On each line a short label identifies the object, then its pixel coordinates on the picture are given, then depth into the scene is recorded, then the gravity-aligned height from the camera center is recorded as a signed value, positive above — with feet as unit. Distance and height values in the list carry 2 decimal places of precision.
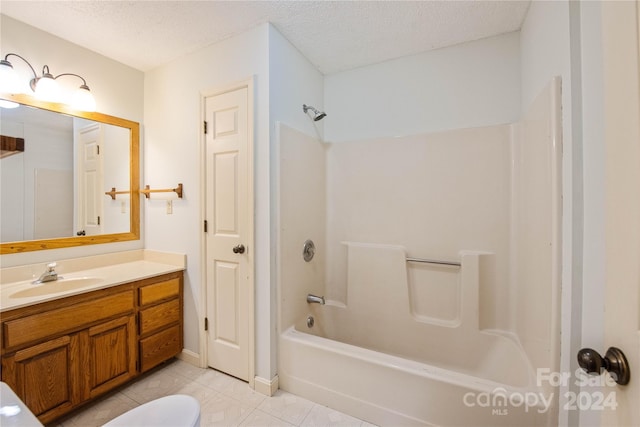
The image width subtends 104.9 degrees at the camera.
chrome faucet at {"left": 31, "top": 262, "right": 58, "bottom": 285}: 5.24 -1.34
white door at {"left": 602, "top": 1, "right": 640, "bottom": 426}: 1.54 +0.12
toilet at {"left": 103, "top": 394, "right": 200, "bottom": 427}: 3.03 -2.58
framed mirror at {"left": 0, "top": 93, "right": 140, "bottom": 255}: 5.20 +0.88
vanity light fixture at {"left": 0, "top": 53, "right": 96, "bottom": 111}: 4.81 +2.74
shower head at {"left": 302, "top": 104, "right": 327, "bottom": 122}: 6.38 +2.79
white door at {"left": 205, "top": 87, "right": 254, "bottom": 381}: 5.69 -0.45
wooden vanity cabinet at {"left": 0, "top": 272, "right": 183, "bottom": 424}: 4.14 -2.57
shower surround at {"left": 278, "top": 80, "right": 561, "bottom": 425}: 4.00 -1.41
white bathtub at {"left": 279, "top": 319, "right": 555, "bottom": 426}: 3.83 -3.17
